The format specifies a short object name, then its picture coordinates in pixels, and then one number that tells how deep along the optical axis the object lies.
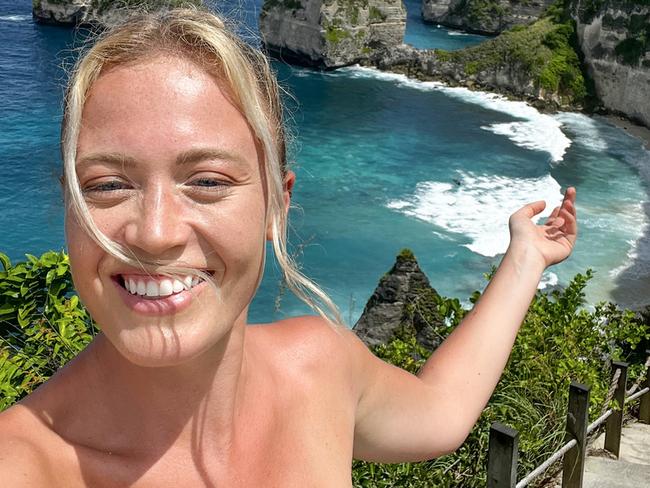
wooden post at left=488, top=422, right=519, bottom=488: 3.25
